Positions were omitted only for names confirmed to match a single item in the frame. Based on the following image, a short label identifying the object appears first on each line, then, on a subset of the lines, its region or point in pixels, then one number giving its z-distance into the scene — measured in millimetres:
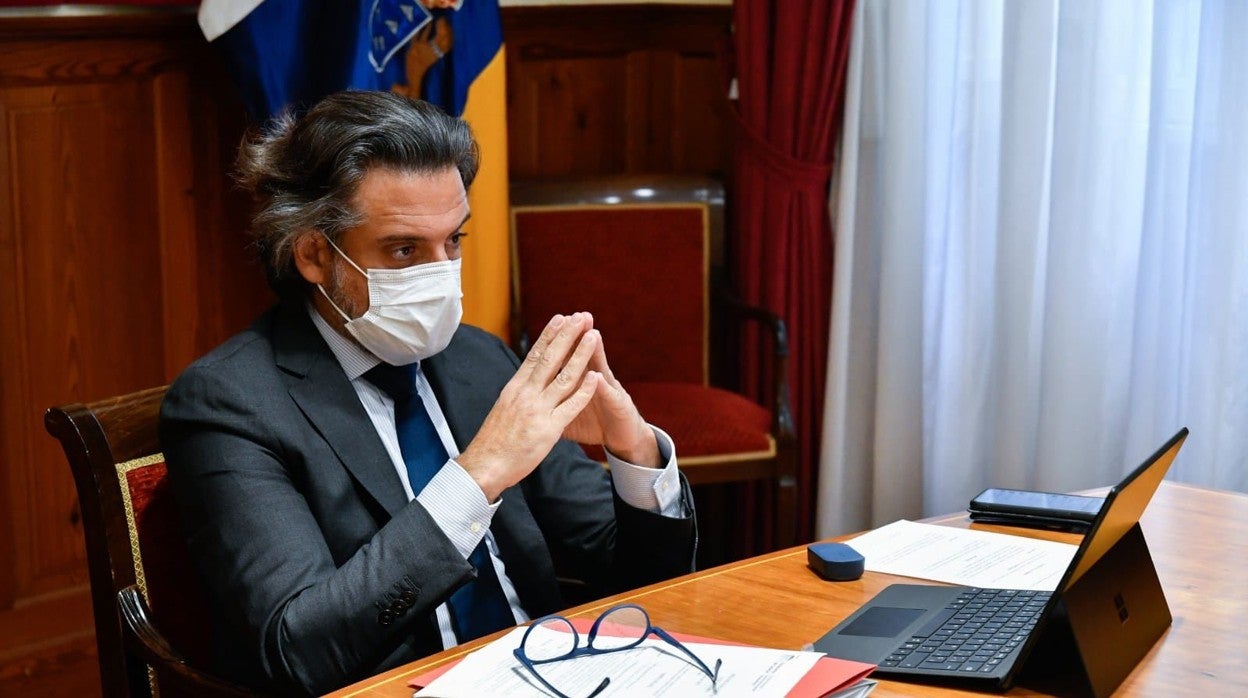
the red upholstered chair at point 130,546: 1636
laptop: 1293
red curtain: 3572
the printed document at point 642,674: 1241
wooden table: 1339
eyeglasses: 1305
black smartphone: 1805
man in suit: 1532
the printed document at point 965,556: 1596
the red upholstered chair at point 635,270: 3607
